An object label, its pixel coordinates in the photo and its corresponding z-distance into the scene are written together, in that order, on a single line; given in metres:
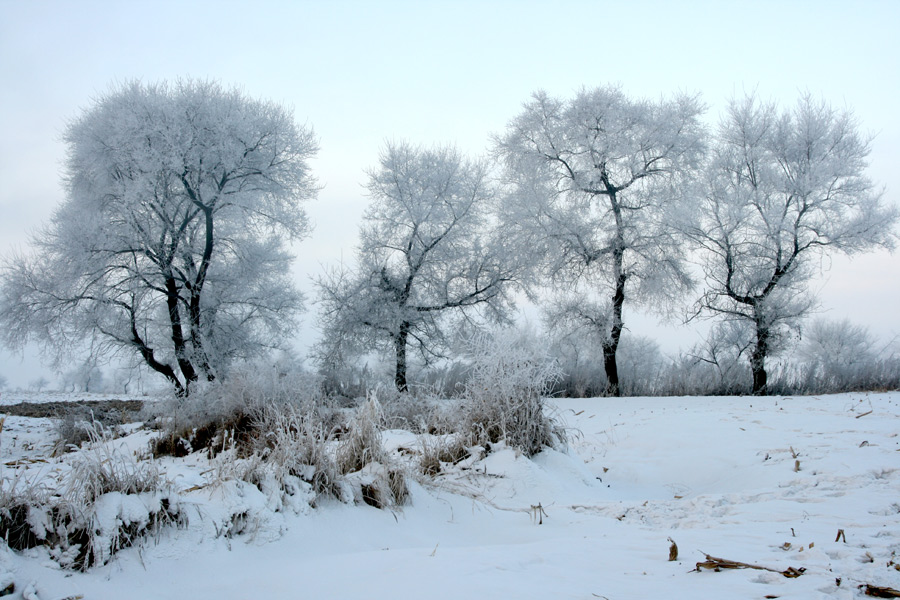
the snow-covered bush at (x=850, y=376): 13.47
